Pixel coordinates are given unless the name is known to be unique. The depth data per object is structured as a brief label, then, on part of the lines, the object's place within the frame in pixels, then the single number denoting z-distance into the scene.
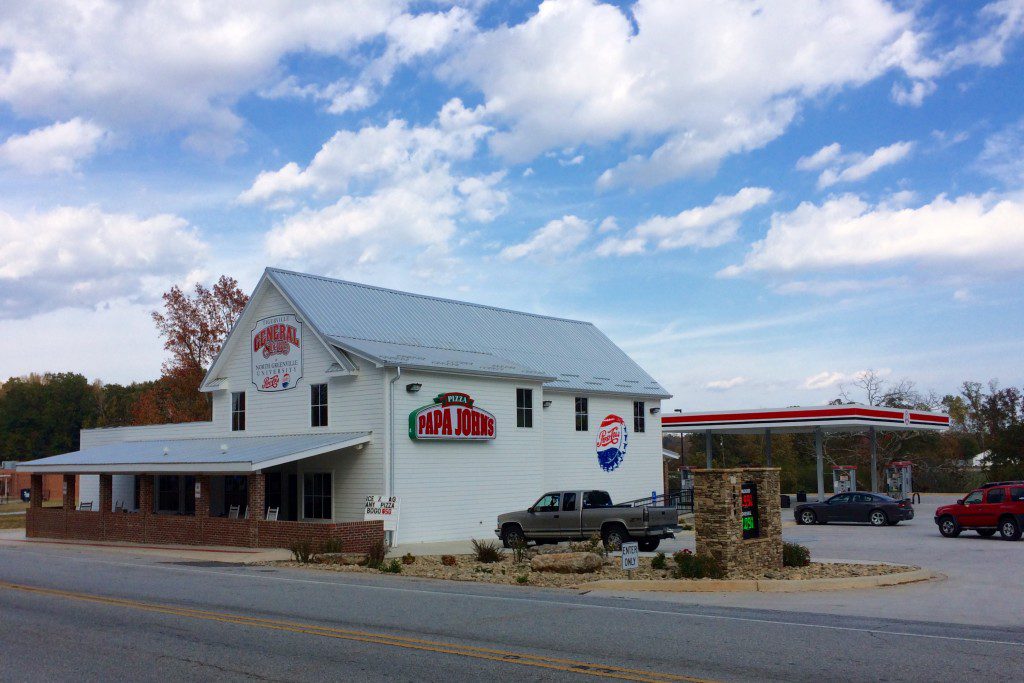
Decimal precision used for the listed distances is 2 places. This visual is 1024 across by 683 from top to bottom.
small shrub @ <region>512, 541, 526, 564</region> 22.01
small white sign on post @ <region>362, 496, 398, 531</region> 27.88
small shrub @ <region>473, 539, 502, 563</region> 22.44
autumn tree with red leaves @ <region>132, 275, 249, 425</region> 61.16
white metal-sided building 29.38
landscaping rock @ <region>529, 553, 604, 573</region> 19.52
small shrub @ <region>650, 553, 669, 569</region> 19.19
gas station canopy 43.12
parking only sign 18.09
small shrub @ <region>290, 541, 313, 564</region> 23.55
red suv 26.62
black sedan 33.66
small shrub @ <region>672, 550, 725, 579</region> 17.62
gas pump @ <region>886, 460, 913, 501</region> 45.07
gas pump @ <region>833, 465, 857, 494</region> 47.38
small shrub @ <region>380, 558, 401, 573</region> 20.98
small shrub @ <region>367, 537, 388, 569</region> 22.05
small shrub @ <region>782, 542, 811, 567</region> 19.20
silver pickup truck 24.12
